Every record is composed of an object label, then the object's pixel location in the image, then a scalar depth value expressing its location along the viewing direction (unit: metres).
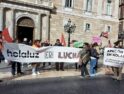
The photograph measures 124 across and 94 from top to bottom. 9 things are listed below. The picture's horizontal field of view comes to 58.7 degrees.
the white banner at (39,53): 4.99
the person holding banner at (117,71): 5.19
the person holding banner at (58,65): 6.09
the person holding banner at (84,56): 5.16
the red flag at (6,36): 5.41
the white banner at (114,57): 5.39
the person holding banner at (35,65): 5.36
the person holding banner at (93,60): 5.73
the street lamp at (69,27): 10.54
